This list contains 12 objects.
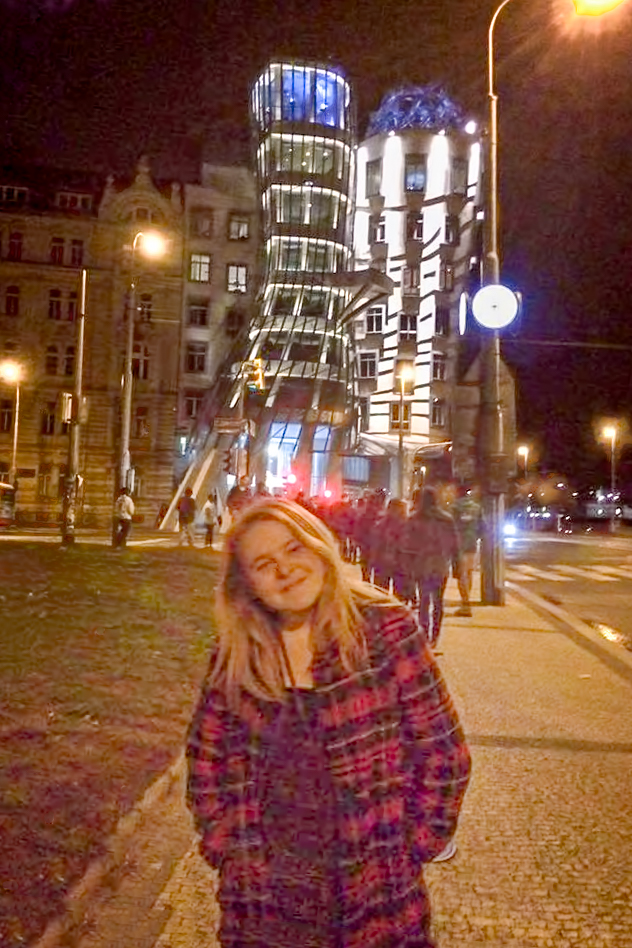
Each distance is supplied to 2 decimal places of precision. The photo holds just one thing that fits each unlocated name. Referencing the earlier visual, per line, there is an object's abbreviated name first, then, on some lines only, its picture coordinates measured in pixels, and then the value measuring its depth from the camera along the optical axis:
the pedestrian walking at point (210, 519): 30.91
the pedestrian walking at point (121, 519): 24.77
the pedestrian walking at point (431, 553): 10.97
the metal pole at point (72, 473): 24.31
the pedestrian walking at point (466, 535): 15.14
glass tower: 54.16
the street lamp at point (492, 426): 16.12
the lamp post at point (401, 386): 31.56
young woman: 2.19
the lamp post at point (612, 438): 62.46
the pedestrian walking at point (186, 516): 28.81
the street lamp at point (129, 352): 27.20
